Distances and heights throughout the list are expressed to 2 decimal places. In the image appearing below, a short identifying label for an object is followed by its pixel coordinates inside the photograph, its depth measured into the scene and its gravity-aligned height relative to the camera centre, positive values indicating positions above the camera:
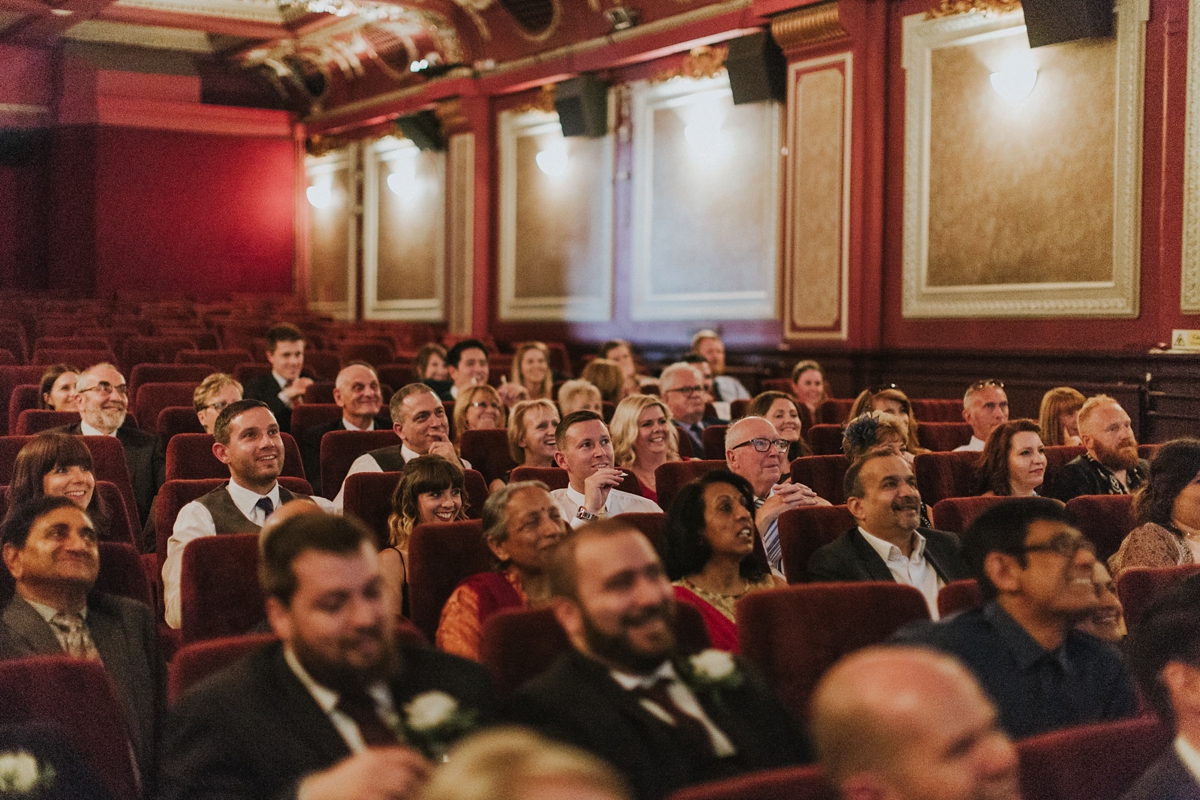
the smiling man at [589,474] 3.29 -0.31
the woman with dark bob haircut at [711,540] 2.59 -0.37
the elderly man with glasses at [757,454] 3.55 -0.27
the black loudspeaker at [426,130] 11.48 +2.00
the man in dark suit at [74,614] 2.25 -0.47
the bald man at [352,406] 4.64 -0.19
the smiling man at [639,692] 1.59 -0.43
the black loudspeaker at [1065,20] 6.09 +1.63
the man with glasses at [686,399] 5.02 -0.17
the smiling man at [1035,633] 1.90 -0.41
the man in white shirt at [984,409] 4.77 -0.19
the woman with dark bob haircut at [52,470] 2.96 -0.28
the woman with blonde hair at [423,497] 2.95 -0.33
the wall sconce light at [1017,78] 6.54 +1.44
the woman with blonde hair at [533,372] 6.32 -0.08
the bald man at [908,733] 1.15 -0.34
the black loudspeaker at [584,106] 9.53 +1.86
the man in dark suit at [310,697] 1.53 -0.42
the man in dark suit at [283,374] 5.51 -0.09
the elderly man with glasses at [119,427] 4.25 -0.25
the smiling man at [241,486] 3.00 -0.33
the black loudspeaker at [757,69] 7.86 +1.77
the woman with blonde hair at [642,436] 3.91 -0.24
